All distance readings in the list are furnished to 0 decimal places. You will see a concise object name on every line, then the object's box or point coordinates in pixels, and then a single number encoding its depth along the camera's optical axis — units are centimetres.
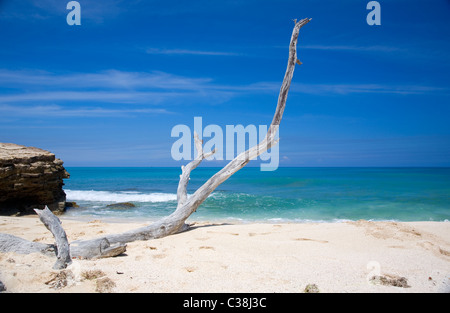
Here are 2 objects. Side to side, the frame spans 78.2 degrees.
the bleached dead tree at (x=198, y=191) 475
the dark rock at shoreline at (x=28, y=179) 927
